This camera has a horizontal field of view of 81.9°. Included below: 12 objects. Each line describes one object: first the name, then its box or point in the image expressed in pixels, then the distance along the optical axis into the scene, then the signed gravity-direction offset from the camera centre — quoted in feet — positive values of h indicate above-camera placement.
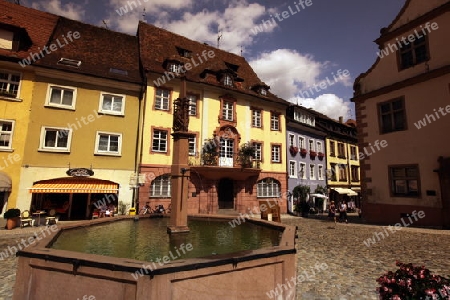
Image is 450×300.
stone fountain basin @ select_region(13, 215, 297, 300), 12.42 -4.53
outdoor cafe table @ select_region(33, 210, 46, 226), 51.55 -5.36
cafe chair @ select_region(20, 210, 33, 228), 49.62 -6.35
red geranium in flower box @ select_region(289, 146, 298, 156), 92.25 +14.67
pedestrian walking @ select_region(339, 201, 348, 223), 63.52 -4.89
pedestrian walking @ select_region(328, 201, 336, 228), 64.37 -4.65
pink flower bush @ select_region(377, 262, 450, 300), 10.77 -3.91
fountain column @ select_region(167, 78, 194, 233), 26.20 +1.87
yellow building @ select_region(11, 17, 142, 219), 55.52 +12.60
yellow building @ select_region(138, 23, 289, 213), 66.28 +18.10
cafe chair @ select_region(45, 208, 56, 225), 51.13 -6.39
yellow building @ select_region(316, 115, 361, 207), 110.11 +14.70
